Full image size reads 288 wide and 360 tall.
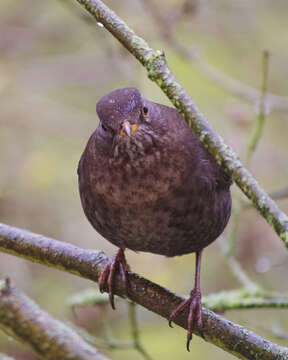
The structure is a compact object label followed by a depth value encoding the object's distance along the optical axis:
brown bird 5.94
